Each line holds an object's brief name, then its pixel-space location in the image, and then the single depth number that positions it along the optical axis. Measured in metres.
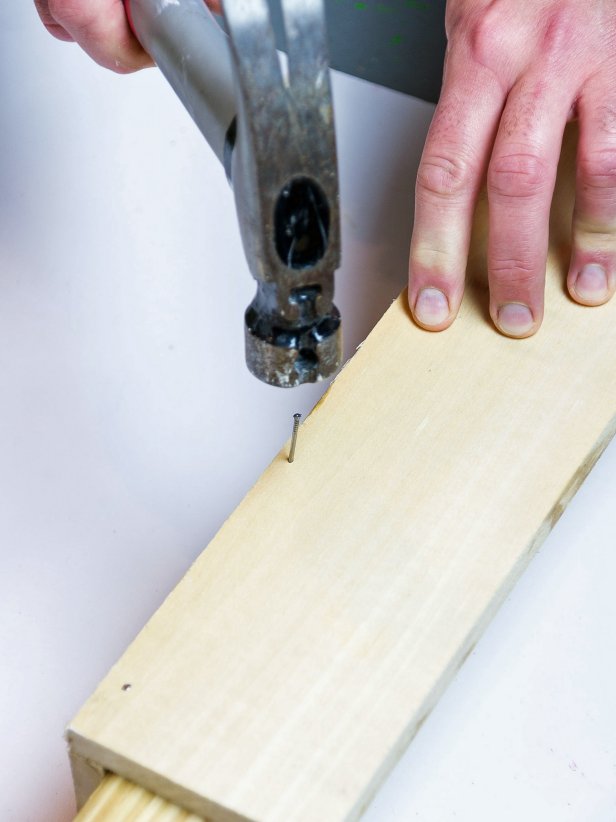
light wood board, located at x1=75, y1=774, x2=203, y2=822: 0.61
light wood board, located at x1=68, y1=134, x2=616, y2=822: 0.61
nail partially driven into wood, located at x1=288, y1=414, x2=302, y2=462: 0.65
